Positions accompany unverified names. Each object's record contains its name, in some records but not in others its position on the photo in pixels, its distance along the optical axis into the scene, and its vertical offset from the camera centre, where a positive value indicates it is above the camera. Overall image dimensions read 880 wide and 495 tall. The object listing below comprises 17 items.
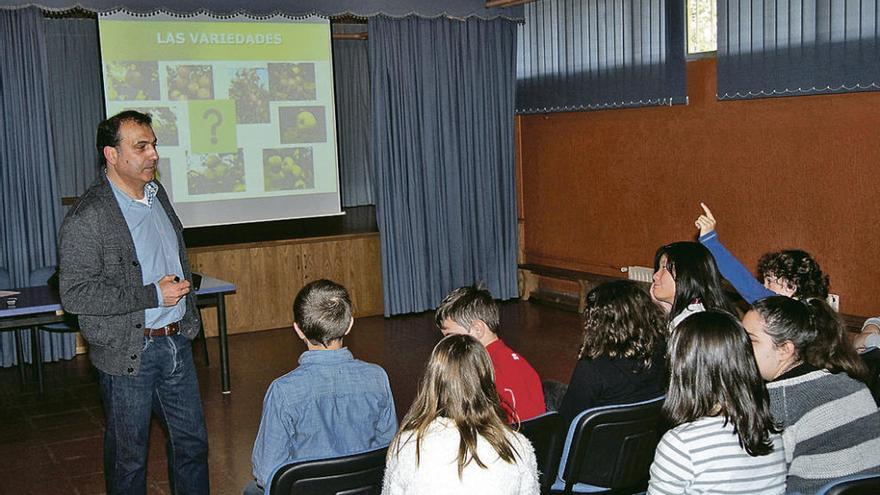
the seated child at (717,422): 2.19 -0.63
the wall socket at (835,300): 5.97 -0.96
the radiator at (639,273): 7.28 -0.91
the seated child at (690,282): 3.45 -0.47
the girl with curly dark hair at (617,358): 3.07 -0.66
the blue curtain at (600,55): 6.87 +0.81
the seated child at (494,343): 3.12 -0.62
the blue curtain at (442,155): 7.93 +0.08
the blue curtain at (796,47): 5.45 +0.63
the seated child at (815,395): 2.48 -0.66
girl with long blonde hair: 2.14 -0.64
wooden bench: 7.87 -1.03
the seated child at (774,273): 3.73 -0.49
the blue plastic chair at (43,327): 5.96 -0.96
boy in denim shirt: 2.72 -0.67
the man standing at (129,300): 3.04 -0.40
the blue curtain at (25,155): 6.48 +0.18
